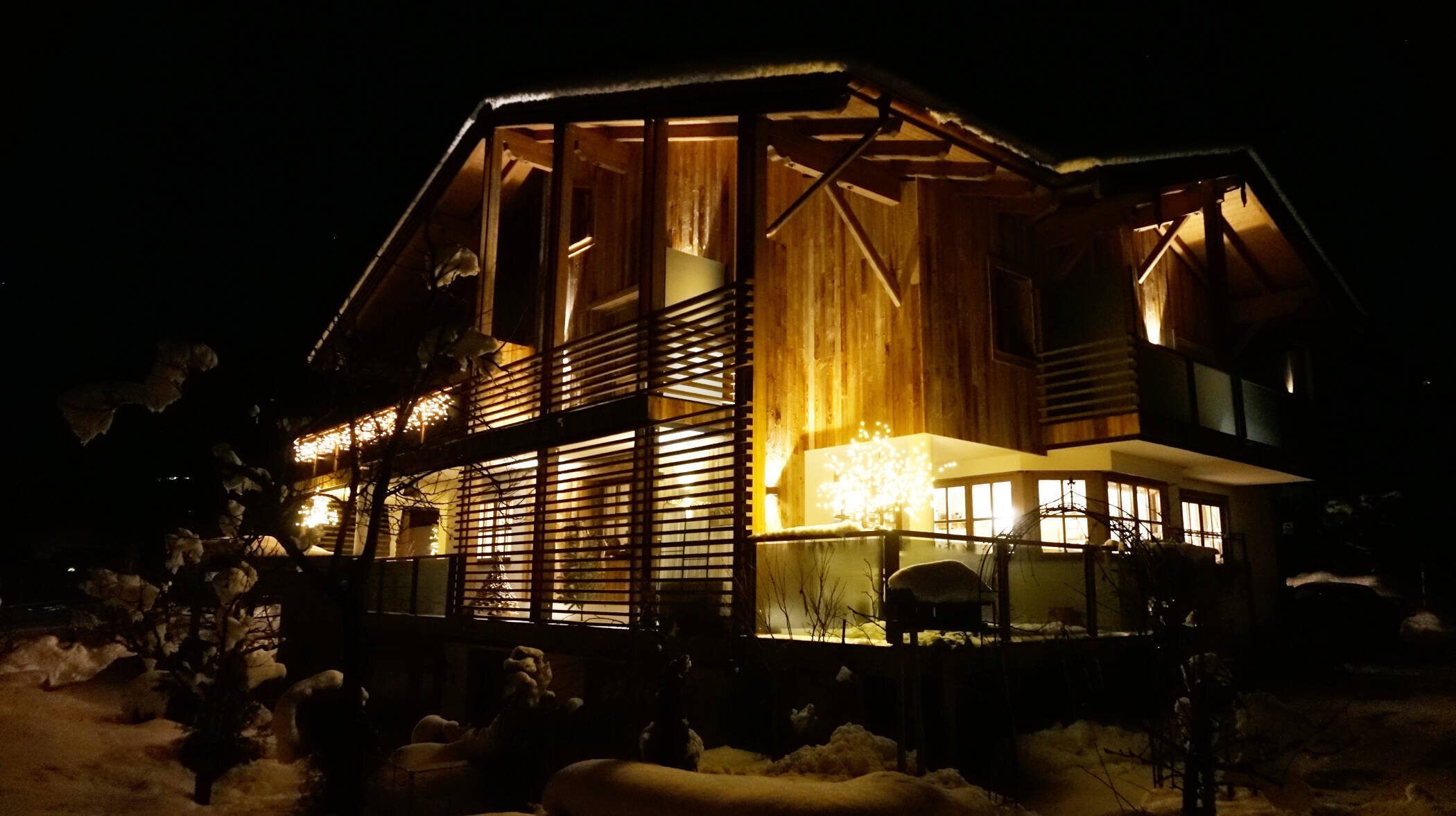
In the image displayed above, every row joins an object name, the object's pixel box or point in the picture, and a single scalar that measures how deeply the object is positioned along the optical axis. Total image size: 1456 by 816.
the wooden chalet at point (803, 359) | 11.75
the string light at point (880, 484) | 13.37
